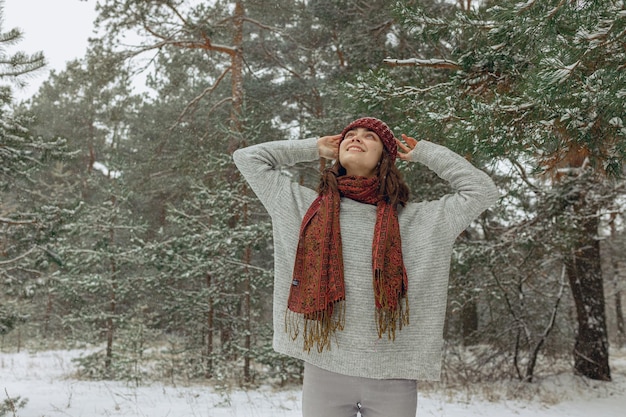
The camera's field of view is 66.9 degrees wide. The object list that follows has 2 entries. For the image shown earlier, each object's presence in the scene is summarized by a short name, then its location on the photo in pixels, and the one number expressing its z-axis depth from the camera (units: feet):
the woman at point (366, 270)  6.05
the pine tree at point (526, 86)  6.37
